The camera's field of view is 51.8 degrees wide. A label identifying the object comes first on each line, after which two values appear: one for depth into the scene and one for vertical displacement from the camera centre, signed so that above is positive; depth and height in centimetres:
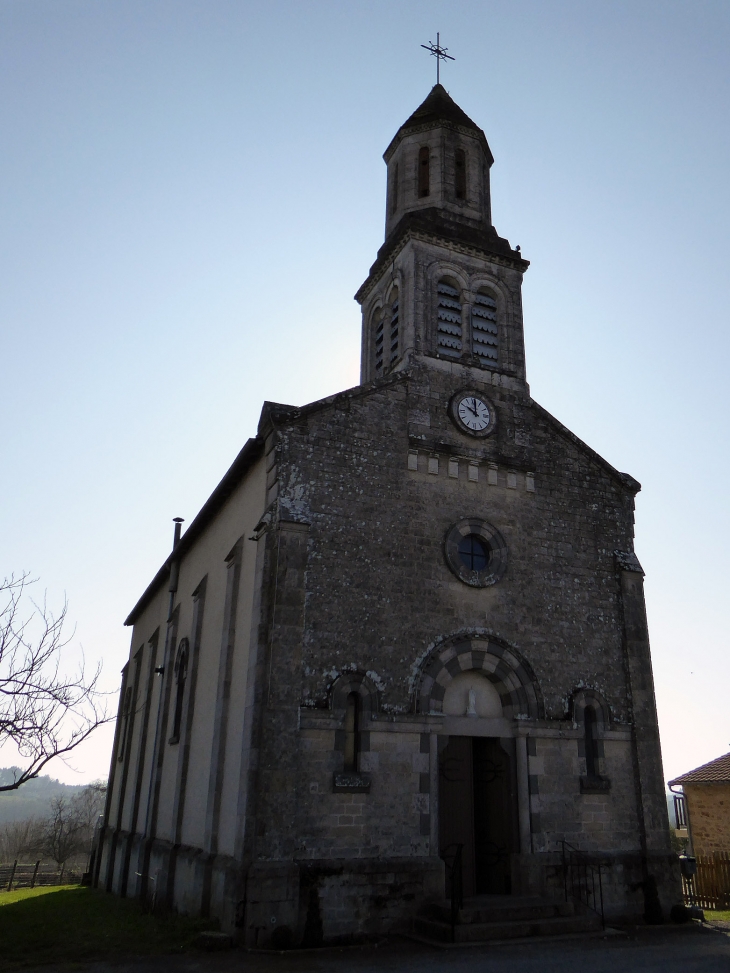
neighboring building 2298 -11
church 1173 +222
